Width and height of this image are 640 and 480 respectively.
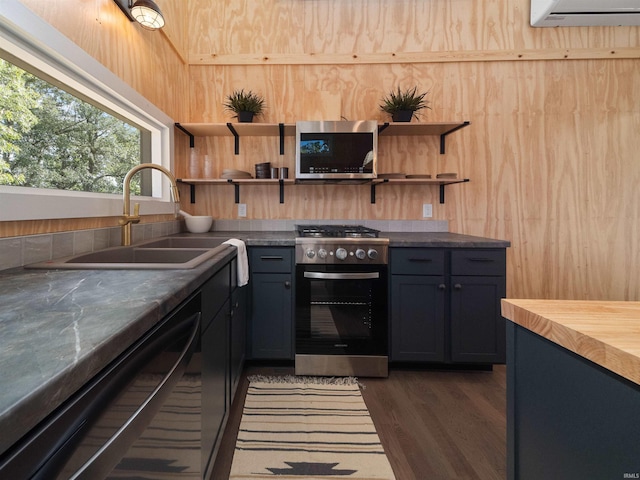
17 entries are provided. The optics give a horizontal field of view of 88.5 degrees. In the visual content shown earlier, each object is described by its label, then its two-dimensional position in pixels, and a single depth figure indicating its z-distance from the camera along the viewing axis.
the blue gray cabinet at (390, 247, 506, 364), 2.14
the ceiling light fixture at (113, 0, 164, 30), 1.70
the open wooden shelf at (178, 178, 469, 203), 2.54
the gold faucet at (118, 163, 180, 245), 1.55
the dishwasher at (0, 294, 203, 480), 0.38
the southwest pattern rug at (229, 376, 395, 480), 1.37
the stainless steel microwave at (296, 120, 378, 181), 2.43
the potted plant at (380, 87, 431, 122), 2.56
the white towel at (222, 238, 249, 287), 1.81
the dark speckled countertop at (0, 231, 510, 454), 0.35
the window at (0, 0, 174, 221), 1.14
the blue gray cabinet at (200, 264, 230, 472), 1.11
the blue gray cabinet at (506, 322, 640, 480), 0.47
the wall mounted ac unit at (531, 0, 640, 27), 2.53
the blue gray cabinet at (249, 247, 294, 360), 2.16
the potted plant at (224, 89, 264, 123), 2.58
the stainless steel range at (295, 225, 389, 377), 2.13
